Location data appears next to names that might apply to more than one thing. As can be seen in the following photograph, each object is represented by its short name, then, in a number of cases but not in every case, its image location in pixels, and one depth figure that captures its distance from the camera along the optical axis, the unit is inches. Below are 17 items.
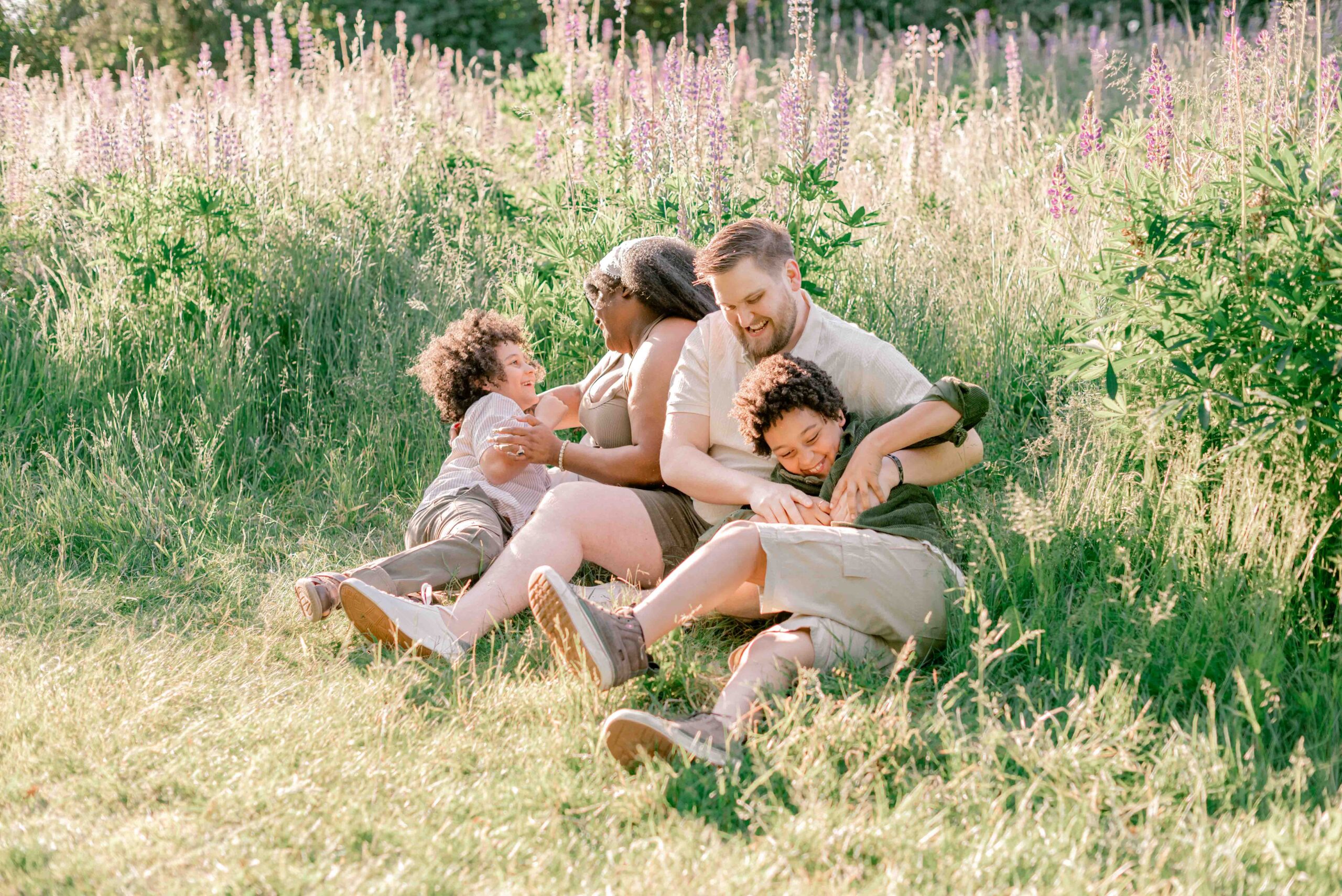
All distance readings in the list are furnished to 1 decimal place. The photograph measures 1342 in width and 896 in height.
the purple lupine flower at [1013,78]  244.4
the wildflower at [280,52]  271.6
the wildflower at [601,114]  227.1
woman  138.9
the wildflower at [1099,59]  221.0
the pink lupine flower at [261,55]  264.5
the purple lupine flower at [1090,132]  173.9
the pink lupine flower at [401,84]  260.4
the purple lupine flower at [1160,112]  149.8
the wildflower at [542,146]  244.2
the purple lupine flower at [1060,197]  173.5
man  126.8
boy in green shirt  113.9
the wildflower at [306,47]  270.1
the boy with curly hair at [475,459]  148.3
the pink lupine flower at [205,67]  248.5
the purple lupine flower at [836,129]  196.4
